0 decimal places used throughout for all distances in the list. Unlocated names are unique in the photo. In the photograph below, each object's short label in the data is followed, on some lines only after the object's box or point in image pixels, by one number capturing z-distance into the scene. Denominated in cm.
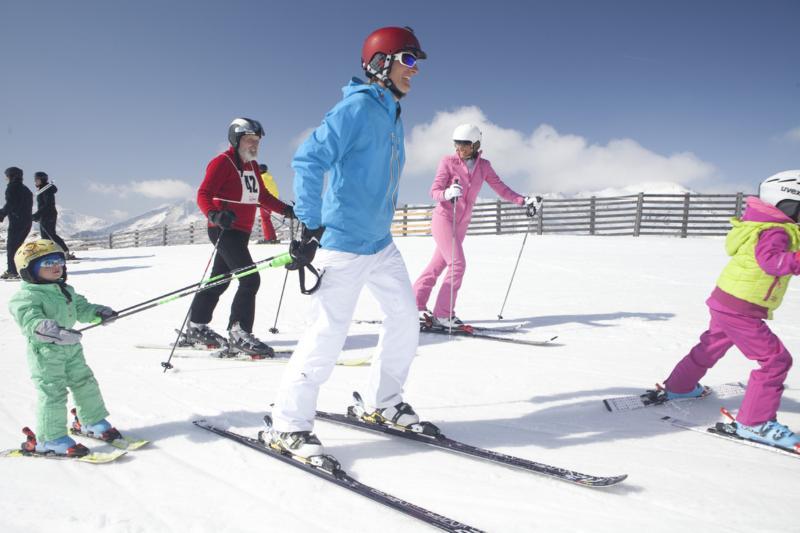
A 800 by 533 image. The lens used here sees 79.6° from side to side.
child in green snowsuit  267
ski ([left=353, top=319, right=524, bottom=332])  615
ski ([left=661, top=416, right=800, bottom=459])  289
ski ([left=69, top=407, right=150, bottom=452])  284
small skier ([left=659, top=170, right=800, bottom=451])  285
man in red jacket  488
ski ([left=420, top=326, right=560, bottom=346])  553
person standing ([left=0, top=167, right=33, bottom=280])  979
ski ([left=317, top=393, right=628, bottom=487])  241
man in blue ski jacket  258
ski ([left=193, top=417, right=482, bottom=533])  206
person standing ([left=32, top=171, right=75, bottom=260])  1016
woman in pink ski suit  598
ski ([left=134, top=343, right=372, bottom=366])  468
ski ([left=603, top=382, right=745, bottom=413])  359
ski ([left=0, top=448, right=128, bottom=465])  264
